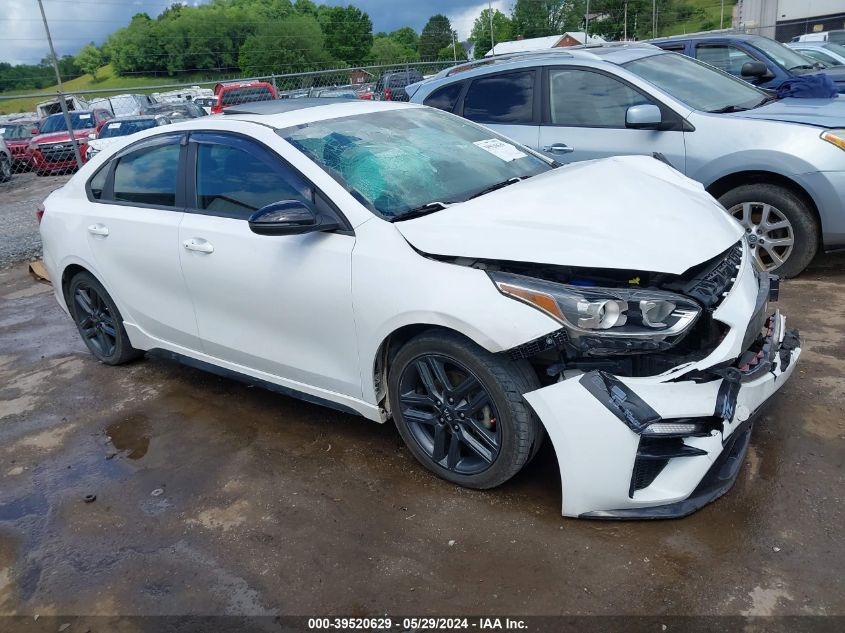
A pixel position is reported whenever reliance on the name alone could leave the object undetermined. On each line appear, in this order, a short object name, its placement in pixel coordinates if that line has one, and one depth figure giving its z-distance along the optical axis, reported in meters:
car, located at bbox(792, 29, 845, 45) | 21.81
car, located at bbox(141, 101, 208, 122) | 18.88
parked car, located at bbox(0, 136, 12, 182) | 18.10
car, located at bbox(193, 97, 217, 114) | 25.73
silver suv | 4.90
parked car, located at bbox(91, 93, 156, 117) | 23.91
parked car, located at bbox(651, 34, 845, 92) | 8.62
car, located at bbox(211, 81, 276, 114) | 18.24
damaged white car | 2.56
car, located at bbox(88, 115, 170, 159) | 16.09
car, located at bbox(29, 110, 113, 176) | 17.97
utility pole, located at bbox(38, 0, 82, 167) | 9.11
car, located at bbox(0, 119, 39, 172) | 19.38
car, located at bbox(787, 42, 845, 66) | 12.16
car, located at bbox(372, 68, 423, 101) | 16.05
